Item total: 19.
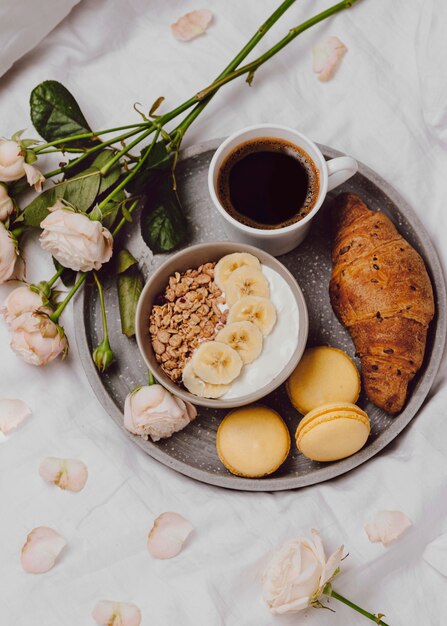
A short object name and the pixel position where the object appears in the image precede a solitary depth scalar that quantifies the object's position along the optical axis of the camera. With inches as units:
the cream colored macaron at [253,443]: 49.1
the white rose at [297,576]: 45.5
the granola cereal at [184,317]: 48.8
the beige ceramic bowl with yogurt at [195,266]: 46.8
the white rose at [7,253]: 49.0
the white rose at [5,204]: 50.1
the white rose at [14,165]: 48.7
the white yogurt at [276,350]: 47.9
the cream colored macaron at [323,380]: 49.8
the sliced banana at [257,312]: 48.2
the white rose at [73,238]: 46.2
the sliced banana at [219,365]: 47.3
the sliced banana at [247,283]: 48.7
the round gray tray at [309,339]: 49.5
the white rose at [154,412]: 47.6
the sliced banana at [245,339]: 47.8
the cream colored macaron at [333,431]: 46.9
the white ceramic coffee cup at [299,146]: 47.6
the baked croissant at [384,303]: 48.3
